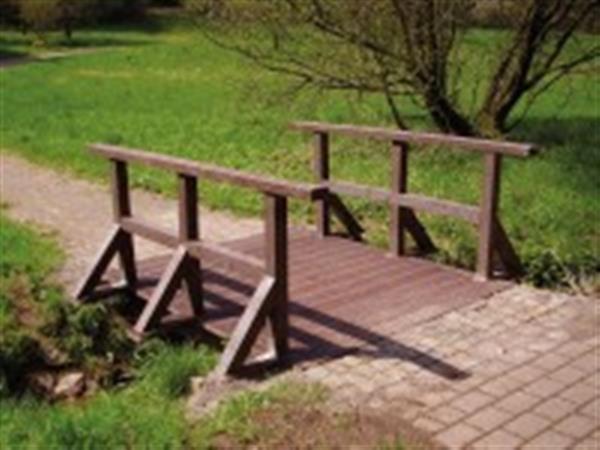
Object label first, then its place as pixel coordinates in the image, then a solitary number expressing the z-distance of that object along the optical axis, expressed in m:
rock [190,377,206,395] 5.96
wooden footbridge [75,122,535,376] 6.20
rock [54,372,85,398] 6.52
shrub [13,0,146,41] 37.47
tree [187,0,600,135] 12.56
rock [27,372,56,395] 6.55
